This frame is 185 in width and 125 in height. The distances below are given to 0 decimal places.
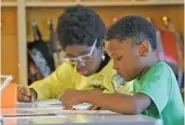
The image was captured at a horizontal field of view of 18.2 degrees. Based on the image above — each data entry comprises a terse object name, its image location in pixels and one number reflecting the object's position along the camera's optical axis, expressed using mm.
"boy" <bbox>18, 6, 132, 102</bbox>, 2770
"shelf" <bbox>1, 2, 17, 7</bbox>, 4118
